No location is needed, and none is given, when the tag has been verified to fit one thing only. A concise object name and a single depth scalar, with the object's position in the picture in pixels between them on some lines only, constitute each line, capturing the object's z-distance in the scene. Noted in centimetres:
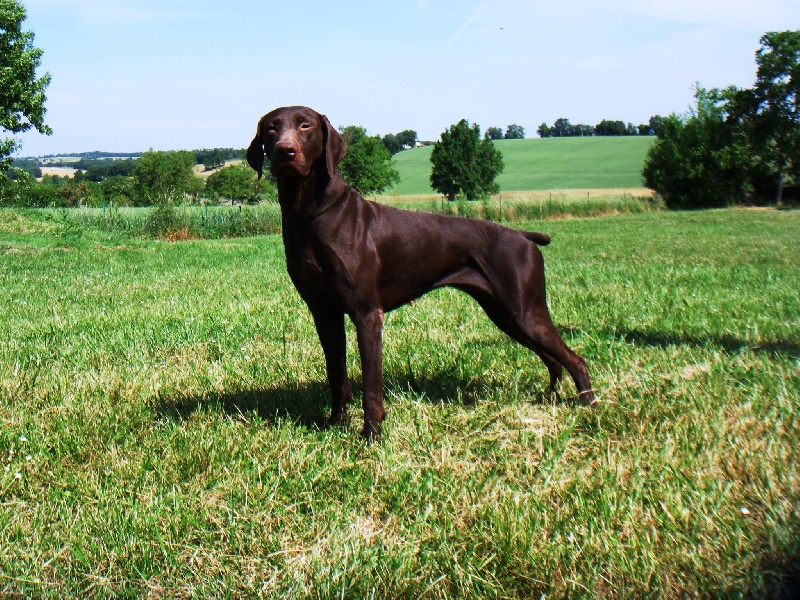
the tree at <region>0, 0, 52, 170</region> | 3146
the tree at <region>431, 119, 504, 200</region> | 7106
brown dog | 357
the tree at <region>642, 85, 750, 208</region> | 5347
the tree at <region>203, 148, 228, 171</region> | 7275
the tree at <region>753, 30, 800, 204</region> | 4369
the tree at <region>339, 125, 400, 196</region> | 7244
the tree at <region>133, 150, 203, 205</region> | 5933
